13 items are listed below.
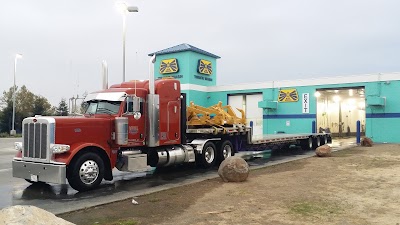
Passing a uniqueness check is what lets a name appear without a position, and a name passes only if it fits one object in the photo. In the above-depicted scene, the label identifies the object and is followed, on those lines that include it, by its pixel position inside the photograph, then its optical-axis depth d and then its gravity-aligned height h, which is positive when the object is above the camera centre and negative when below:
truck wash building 26.64 +1.95
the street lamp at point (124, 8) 18.60 +5.61
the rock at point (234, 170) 10.12 -1.38
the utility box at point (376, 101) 25.97 +1.30
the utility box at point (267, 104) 31.74 +1.34
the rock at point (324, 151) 16.73 -1.44
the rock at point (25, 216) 4.11 -1.09
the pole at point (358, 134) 25.83 -1.02
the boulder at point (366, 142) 22.89 -1.40
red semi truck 9.02 -0.53
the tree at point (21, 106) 49.50 +1.98
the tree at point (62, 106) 55.28 +2.17
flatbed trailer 13.73 -0.80
